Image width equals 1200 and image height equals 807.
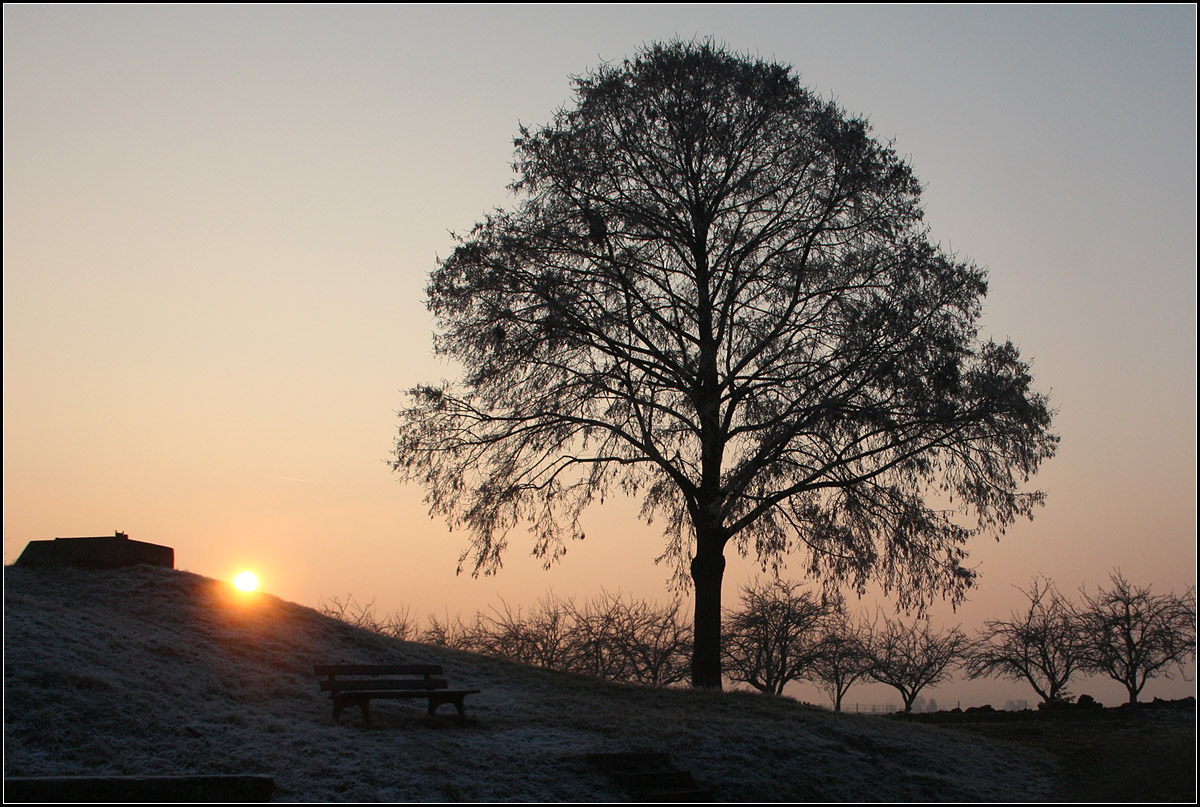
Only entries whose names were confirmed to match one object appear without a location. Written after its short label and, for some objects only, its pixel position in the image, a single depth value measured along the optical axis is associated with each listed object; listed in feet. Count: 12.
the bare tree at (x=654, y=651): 124.26
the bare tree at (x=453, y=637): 121.70
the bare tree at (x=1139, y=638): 96.07
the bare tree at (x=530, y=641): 122.21
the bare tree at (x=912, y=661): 123.34
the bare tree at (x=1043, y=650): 105.60
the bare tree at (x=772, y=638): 116.67
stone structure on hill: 56.13
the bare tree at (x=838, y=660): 121.29
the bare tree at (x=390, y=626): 114.83
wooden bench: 41.24
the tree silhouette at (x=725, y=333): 56.75
